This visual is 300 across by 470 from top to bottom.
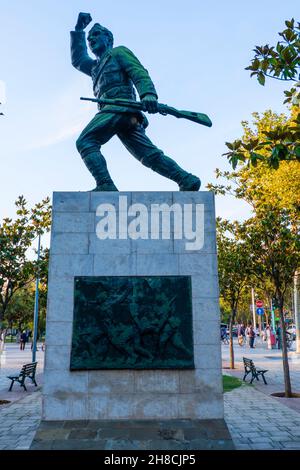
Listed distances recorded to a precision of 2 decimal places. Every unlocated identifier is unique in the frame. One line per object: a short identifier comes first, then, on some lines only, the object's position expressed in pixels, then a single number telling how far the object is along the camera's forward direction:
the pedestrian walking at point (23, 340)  33.53
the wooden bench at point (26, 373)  13.65
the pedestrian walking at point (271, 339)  31.00
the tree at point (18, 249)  13.80
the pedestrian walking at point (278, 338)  30.67
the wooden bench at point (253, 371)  14.28
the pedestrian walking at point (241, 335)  37.78
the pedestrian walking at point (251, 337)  32.58
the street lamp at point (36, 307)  14.85
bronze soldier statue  6.68
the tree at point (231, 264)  14.70
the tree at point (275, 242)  12.95
